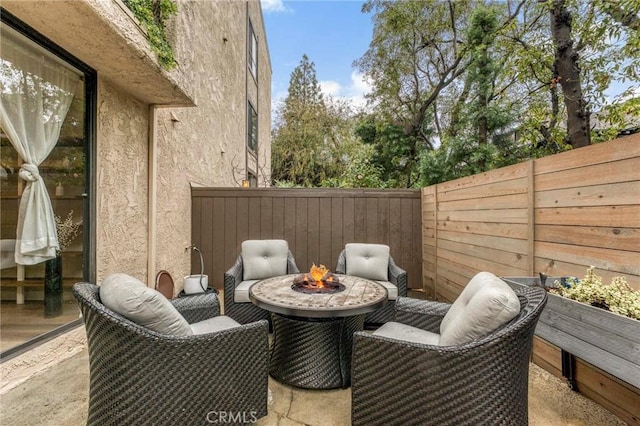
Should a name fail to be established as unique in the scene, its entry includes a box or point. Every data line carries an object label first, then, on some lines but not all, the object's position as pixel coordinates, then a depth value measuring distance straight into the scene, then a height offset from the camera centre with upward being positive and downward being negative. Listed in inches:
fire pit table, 81.4 -37.1
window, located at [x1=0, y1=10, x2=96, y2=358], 82.3 +15.0
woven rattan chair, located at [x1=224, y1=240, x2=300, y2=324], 115.1 -36.9
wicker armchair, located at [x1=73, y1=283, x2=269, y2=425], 53.4 -30.8
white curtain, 81.0 +27.0
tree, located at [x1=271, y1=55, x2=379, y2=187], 542.9 +132.0
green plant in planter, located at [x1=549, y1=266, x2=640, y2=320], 56.2 -17.2
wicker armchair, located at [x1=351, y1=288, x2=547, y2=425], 53.1 -31.7
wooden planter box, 51.6 -24.9
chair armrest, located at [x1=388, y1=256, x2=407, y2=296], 123.0 -29.0
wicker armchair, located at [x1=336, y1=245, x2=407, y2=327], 121.2 -39.2
